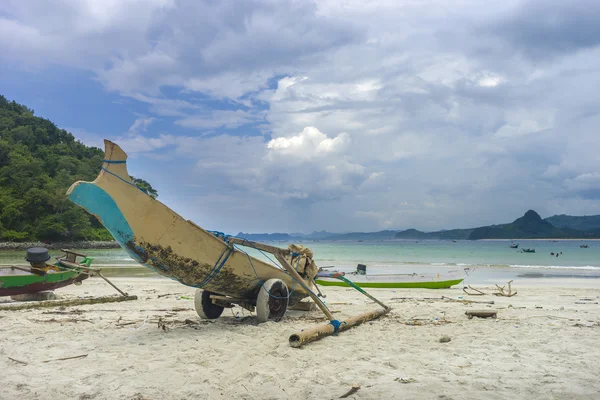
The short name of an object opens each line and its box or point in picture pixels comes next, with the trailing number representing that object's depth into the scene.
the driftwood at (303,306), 8.80
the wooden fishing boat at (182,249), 5.38
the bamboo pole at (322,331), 5.70
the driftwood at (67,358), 5.01
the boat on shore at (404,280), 16.19
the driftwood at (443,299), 11.20
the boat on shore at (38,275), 10.04
